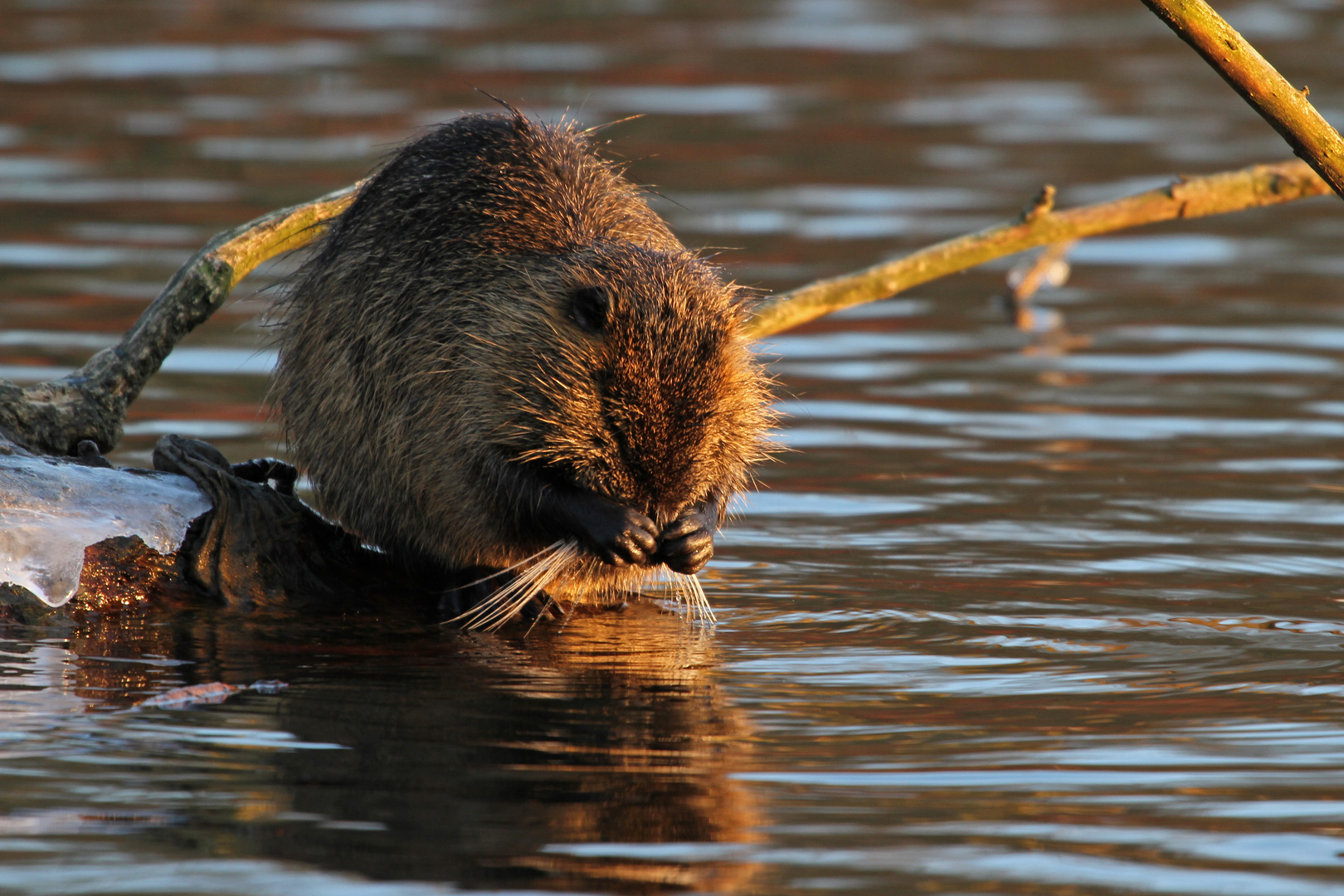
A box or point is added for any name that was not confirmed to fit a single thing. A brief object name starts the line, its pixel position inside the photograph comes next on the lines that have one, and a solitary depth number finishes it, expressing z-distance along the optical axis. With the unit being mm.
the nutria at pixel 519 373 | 10000
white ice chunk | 9953
